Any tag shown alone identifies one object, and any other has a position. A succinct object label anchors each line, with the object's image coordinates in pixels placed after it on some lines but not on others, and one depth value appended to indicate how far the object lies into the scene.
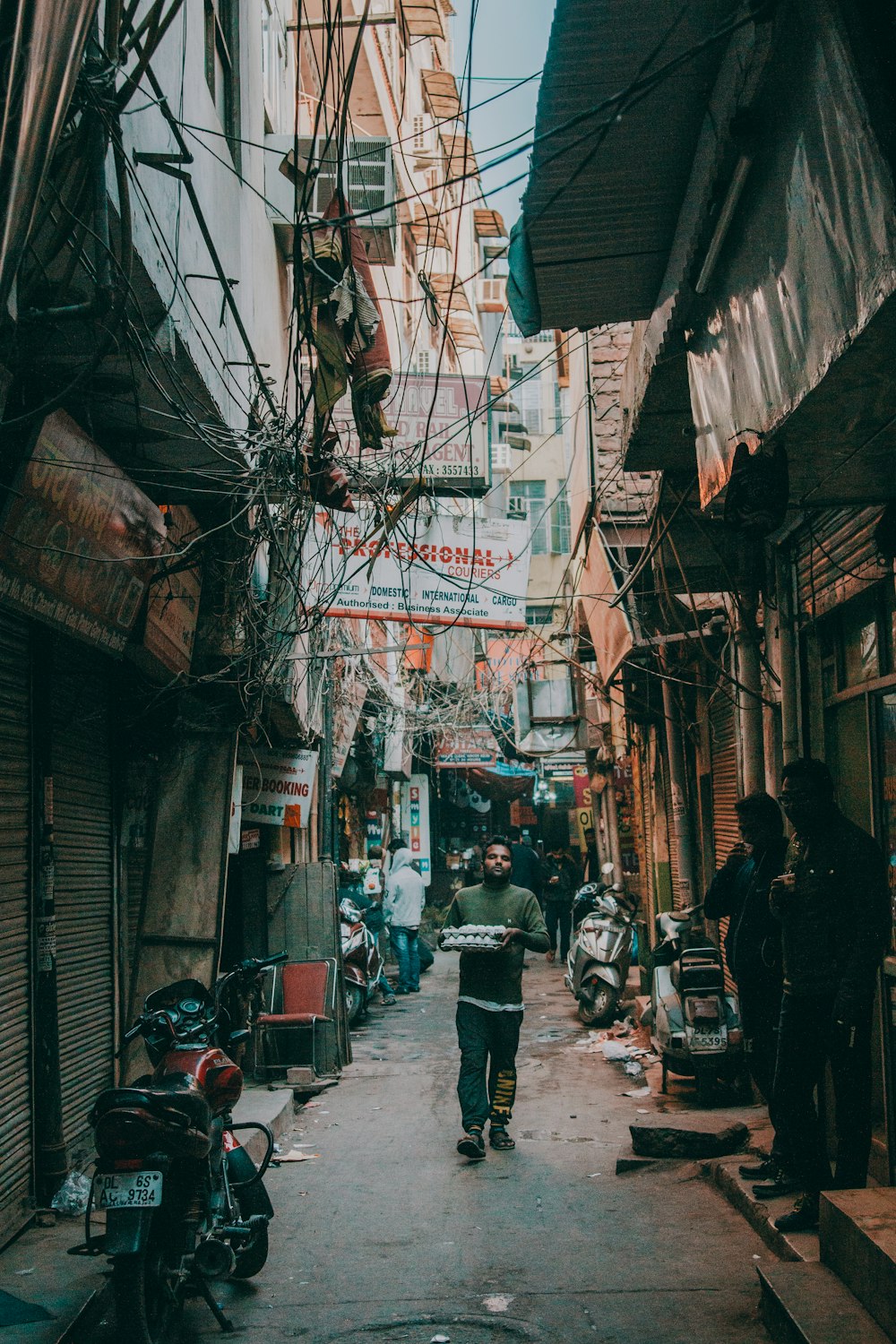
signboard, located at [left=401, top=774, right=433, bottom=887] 28.97
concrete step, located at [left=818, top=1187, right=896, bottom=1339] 3.96
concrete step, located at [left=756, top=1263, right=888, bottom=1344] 3.99
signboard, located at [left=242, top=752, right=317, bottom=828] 11.61
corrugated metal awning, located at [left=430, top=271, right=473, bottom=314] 28.10
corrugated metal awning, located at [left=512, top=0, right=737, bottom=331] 4.29
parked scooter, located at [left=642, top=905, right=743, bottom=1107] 8.12
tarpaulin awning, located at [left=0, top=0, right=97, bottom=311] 3.48
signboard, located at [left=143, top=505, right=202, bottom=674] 7.48
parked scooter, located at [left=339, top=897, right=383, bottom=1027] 13.31
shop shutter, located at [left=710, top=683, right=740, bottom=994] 10.62
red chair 10.63
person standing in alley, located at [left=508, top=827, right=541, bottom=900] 19.56
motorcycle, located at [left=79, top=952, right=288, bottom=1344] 4.29
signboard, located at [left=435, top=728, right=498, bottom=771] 26.30
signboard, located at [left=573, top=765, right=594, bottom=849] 24.03
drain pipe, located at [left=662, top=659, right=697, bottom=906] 11.63
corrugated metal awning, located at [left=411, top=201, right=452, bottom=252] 24.39
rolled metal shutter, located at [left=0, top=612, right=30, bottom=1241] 6.04
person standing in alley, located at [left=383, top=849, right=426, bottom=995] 16.95
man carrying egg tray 7.67
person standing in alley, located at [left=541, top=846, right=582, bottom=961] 19.48
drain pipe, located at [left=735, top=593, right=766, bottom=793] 8.11
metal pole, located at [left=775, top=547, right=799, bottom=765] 7.16
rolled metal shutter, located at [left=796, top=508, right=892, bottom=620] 5.96
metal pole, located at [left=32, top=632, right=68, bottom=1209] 6.39
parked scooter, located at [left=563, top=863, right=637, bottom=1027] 12.81
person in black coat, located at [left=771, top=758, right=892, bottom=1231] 5.03
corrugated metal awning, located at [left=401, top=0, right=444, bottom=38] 24.20
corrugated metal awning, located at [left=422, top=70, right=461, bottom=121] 29.44
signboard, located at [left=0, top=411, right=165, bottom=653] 5.27
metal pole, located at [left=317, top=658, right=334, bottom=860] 13.45
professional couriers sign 10.88
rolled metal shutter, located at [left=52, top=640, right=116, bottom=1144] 7.24
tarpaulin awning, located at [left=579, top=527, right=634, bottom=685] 10.98
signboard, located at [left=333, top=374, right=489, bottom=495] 12.59
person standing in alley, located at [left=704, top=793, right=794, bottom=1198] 6.23
